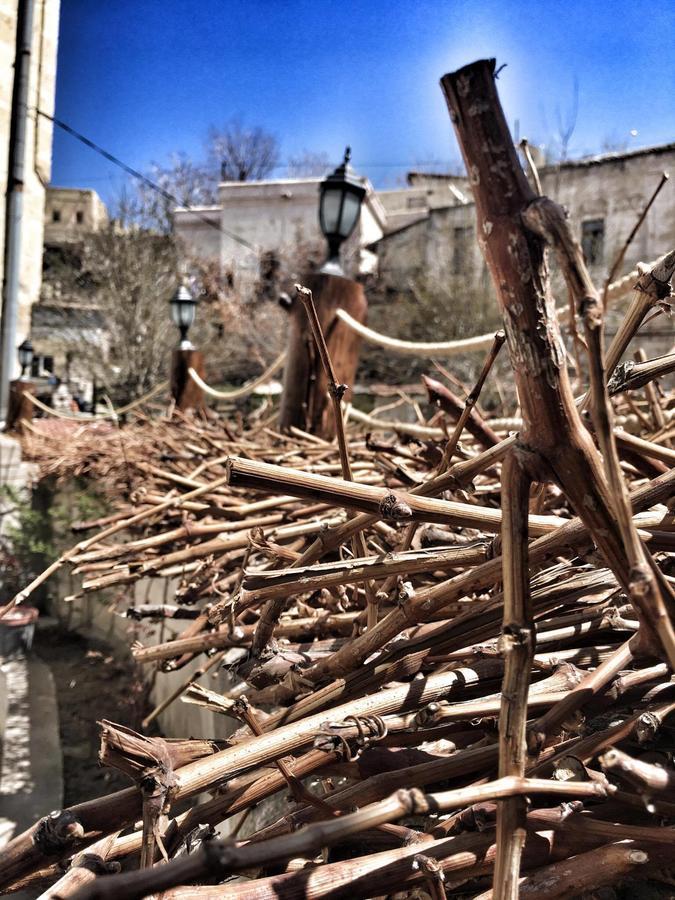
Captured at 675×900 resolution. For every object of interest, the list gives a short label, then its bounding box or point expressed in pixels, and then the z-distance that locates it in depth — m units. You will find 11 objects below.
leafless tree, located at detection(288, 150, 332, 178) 25.75
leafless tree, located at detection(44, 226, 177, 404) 14.03
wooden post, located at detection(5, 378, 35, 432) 7.72
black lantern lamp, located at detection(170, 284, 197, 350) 6.32
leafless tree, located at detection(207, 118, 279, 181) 27.47
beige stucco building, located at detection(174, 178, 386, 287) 19.31
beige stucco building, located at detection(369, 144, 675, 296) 14.59
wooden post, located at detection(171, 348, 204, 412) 4.82
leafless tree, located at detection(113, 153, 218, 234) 17.55
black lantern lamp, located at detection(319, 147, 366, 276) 3.39
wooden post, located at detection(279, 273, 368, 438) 2.72
